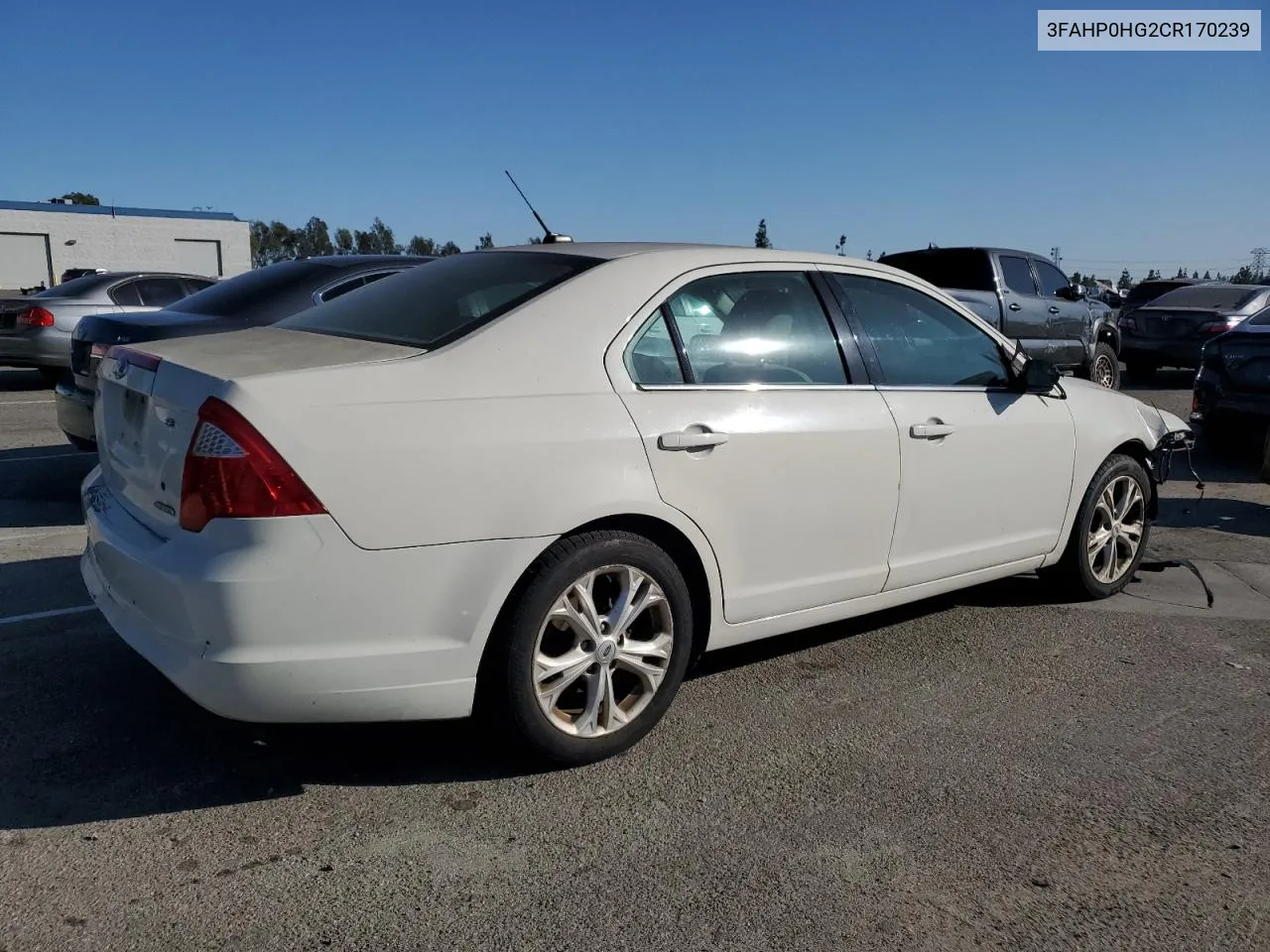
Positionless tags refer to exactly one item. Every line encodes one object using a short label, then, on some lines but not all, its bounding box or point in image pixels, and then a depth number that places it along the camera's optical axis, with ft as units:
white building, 163.84
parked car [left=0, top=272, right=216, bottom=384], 44.45
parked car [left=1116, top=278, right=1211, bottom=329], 65.57
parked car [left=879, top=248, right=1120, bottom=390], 42.32
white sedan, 9.64
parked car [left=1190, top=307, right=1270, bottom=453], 30.81
